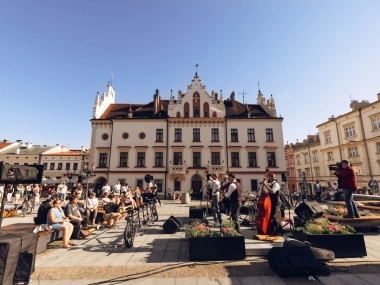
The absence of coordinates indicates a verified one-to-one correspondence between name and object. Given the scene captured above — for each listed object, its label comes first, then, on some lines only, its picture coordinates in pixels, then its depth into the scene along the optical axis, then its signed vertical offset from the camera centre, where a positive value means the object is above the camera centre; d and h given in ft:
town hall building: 85.61 +15.50
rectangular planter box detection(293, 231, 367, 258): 16.70 -5.28
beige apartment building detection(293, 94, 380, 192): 92.32 +18.76
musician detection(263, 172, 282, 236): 22.08 -2.29
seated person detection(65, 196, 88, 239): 24.08 -4.08
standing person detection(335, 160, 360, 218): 21.89 -0.39
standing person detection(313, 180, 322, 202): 65.00 -3.94
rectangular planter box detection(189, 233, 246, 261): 16.65 -5.62
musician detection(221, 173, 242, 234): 23.12 -1.92
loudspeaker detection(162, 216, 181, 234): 26.17 -5.88
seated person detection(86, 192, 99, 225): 30.77 -3.87
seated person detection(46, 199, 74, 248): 21.53 -4.53
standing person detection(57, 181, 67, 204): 49.88 -2.36
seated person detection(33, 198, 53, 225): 23.47 -3.63
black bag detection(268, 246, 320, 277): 13.20 -5.44
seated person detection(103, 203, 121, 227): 30.78 -5.55
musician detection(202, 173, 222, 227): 28.81 -2.81
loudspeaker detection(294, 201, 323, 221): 22.45 -3.56
